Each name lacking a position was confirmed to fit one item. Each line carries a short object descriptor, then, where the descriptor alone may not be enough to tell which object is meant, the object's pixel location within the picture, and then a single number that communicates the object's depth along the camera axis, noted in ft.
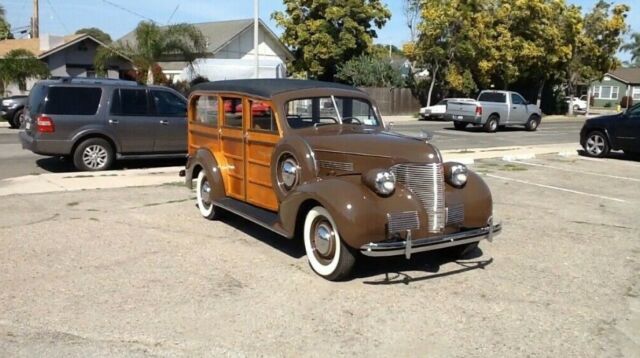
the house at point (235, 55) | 132.67
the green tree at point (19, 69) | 99.50
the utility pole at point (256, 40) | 93.86
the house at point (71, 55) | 118.32
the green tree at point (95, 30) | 219.84
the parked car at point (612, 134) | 51.21
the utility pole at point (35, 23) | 126.66
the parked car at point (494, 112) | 88.63
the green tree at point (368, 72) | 128.16
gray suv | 38.60
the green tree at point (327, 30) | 127.65
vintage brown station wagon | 17.88
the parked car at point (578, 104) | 169.58
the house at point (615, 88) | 238.48
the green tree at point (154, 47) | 106.93
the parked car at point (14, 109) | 76.48
